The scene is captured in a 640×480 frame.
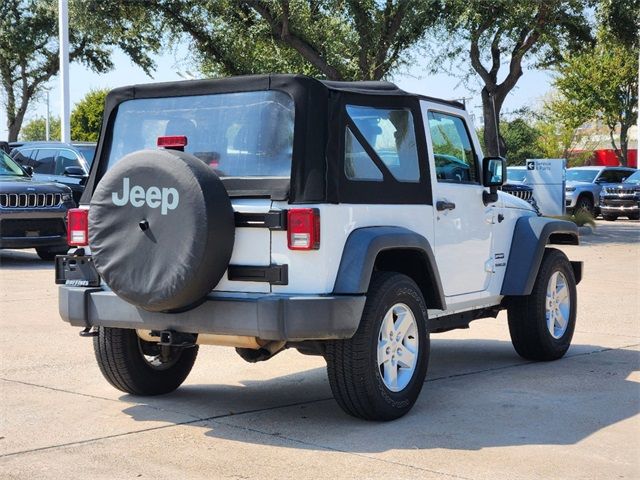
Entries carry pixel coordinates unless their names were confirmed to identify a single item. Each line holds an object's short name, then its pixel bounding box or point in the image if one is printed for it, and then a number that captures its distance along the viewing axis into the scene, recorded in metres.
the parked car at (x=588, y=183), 33.19
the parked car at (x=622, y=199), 32.19
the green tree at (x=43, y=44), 25.25
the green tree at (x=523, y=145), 70.00
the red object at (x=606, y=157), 74.75
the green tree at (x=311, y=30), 23.50
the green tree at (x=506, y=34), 23.25
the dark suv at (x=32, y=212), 16.11
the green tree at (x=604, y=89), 51.12
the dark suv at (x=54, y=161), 18.72
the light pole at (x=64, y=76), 25.16
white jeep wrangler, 5.73
